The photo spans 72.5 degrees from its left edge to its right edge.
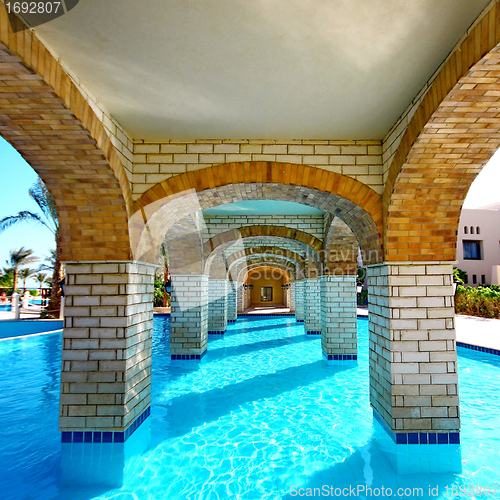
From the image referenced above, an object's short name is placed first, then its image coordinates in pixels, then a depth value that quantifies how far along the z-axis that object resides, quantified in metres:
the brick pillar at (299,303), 16.91
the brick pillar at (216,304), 13.05
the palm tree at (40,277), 29.66
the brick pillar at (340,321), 8.66
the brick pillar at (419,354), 4.32
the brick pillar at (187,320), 9.02
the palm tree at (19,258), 27.89
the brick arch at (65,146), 2.70
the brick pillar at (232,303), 17.23
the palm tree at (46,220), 15.13
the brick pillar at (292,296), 19.87
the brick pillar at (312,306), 12.51
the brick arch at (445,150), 2.72
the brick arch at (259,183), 4.79
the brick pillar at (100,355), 4.39
